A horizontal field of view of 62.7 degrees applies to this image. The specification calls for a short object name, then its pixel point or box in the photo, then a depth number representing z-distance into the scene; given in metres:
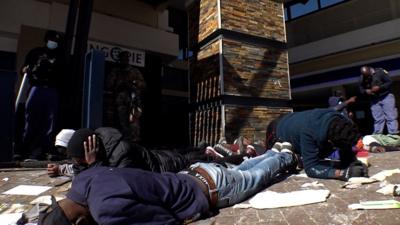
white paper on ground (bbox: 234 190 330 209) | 2.61
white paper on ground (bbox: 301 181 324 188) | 3.17
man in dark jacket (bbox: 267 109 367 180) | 3.16
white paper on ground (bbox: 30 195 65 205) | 2.77
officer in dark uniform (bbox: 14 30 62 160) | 4.69
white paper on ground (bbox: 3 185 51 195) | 3.18
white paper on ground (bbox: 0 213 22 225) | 2.37
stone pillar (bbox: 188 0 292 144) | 7.12
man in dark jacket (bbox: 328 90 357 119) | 6.79
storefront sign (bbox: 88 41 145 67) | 7.58
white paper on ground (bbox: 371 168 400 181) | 3.16
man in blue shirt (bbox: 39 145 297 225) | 1.84
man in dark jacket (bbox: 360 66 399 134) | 6.12
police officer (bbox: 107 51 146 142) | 5.57
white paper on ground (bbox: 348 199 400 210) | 2.29
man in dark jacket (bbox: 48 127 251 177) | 2.60
